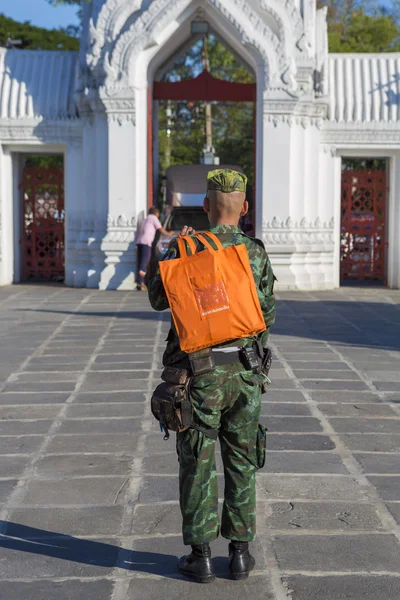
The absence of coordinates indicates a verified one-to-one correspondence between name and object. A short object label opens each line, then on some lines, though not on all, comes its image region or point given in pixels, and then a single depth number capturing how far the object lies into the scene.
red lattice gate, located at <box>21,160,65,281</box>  19.39
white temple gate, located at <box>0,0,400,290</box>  17.22
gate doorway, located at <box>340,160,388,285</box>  18.97
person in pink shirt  16.88
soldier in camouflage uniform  3.84
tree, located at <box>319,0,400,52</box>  32.46
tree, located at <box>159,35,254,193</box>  34.50
